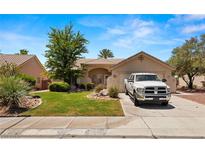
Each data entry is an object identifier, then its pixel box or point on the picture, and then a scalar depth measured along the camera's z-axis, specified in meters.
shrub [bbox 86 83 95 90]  19.24
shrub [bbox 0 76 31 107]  8.25
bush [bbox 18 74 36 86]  15.78
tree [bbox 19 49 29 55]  37.63
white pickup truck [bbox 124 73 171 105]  8.81
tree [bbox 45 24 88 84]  19.20
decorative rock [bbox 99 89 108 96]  12.35
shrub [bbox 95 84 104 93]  13.58
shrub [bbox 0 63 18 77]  11.40
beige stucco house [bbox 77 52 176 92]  15.79
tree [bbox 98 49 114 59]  42.67
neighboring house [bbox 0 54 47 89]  20.18
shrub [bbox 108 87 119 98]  11.56
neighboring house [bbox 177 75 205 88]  24.18
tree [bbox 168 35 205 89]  19.13
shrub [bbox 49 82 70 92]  15.72
